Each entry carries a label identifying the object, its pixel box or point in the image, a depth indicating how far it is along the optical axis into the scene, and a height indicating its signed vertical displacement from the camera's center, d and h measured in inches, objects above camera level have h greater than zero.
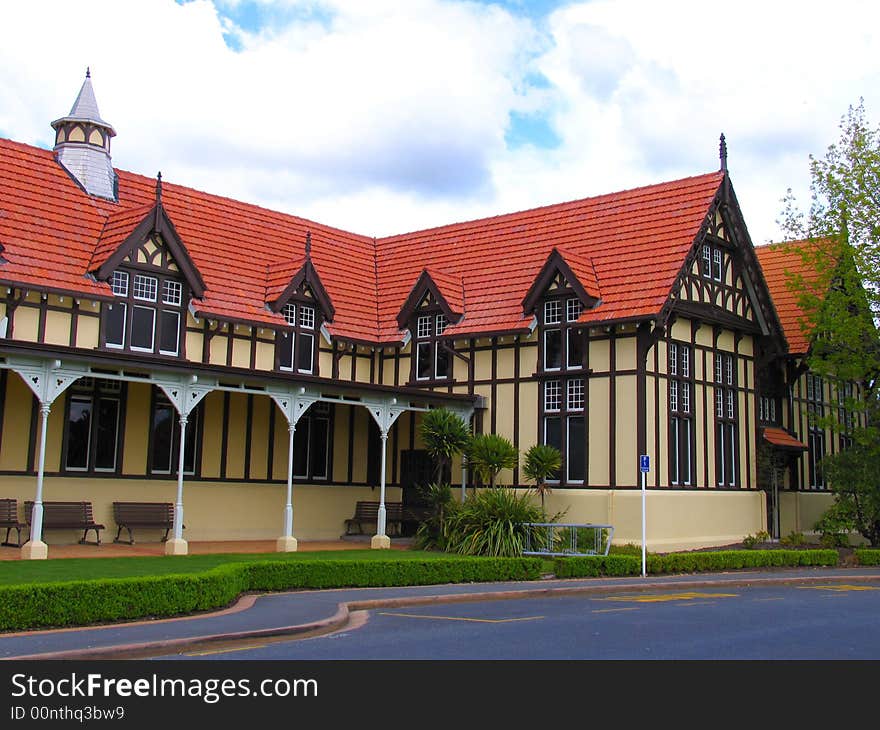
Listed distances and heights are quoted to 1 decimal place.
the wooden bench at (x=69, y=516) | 936.9 -26.6
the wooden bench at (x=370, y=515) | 1230.9 -26.4
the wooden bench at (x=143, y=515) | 1010.1 -26.1
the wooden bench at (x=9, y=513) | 912.9 -24.0
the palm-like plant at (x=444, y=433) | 1080.2 +64.3
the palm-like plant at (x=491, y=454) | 1080.2 +43.4
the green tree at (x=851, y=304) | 1208.2 +237.1
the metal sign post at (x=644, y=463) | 930.7 +31.6
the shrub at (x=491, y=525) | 998.4 -29.0
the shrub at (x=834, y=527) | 1220.5 -29.5
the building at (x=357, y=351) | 1010.1 +159.9
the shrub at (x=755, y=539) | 1155.3 -44.0
